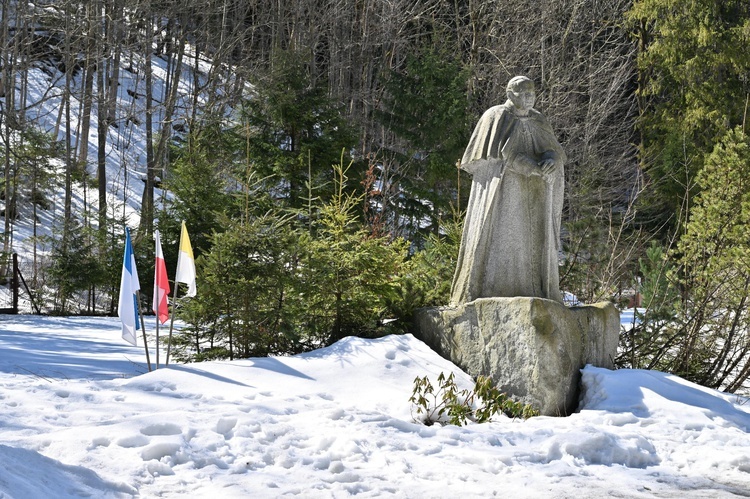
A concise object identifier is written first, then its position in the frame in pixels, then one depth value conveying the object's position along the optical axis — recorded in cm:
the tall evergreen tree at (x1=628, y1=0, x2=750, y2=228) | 2531
